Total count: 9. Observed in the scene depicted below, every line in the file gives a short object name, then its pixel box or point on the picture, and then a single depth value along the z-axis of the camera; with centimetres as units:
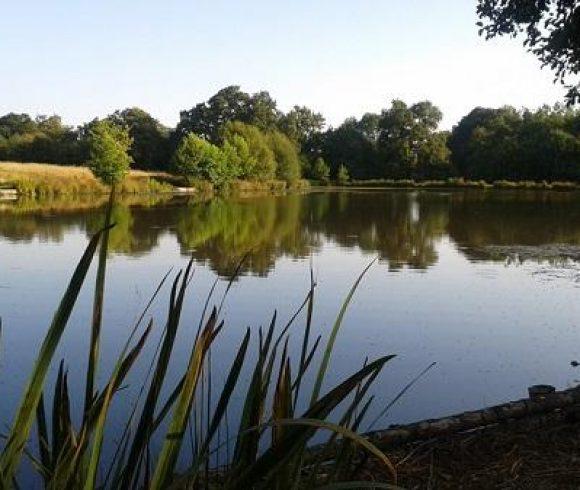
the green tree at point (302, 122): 9288
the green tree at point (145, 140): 7856
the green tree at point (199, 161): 5938
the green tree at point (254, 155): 6881
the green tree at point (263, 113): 9038
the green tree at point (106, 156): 5022
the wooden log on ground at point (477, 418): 397
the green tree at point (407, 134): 8262
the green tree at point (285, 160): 7556
